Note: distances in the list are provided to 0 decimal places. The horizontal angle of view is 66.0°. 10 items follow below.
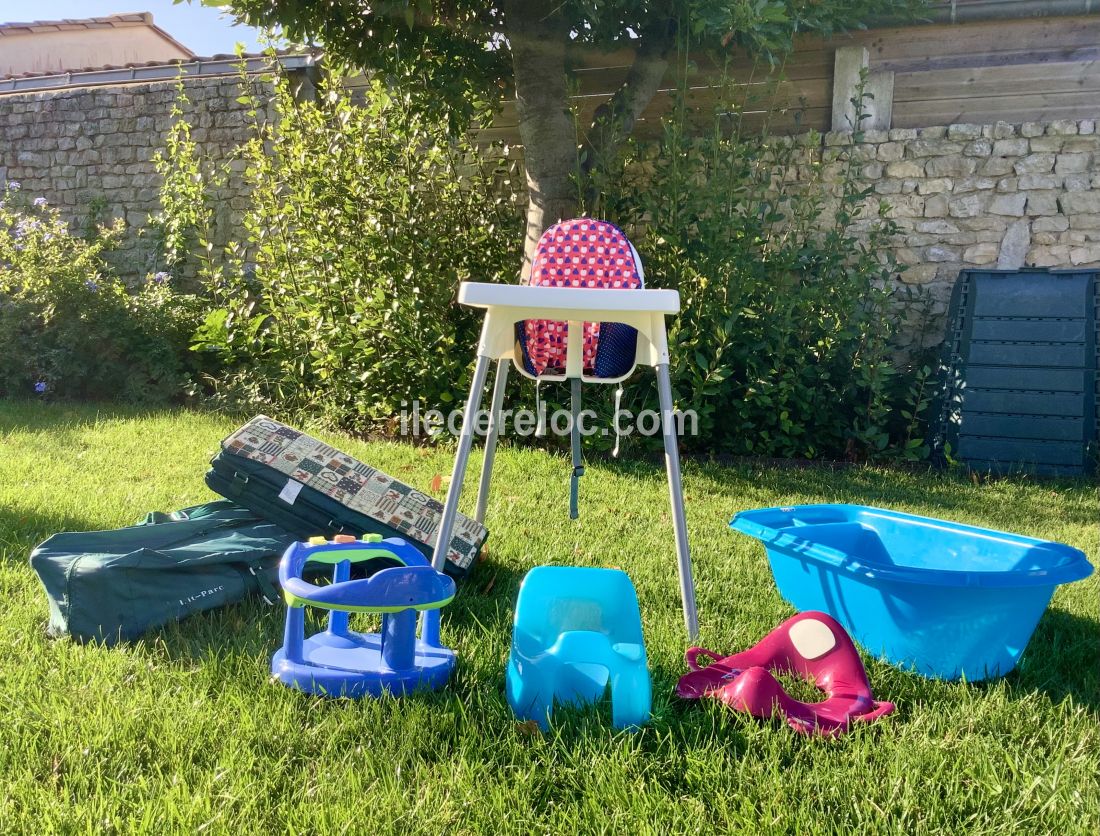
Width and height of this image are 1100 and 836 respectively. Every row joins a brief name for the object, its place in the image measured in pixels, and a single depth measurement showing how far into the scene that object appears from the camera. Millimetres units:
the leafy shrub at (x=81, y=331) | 6133
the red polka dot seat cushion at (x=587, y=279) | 2631
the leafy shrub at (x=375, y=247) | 5117
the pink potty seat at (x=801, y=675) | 1791
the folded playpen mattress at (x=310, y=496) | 2633
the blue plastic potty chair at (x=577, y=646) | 1775
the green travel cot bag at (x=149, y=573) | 2109
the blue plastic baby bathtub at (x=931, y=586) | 1938
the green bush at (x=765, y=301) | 4754
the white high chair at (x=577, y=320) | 2049
